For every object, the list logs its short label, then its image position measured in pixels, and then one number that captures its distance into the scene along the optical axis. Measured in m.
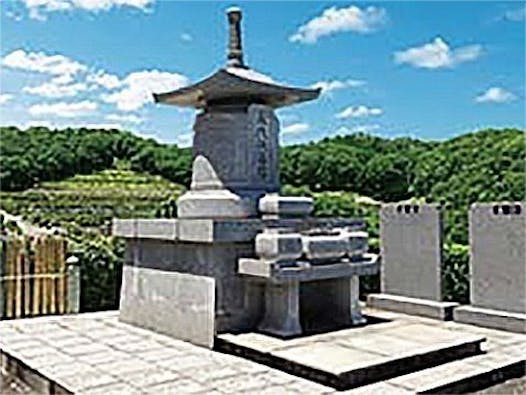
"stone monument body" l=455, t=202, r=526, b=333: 6.90
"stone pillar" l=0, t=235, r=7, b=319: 7.98
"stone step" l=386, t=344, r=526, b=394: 5.00
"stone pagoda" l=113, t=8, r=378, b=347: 6.15
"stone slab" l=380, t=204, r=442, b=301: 7.76
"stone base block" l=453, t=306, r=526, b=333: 6.94
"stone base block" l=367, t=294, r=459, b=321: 7.66
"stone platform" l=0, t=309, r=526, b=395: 4.95
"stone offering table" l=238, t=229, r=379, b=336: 5.99
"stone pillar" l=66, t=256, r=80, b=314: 8.31
